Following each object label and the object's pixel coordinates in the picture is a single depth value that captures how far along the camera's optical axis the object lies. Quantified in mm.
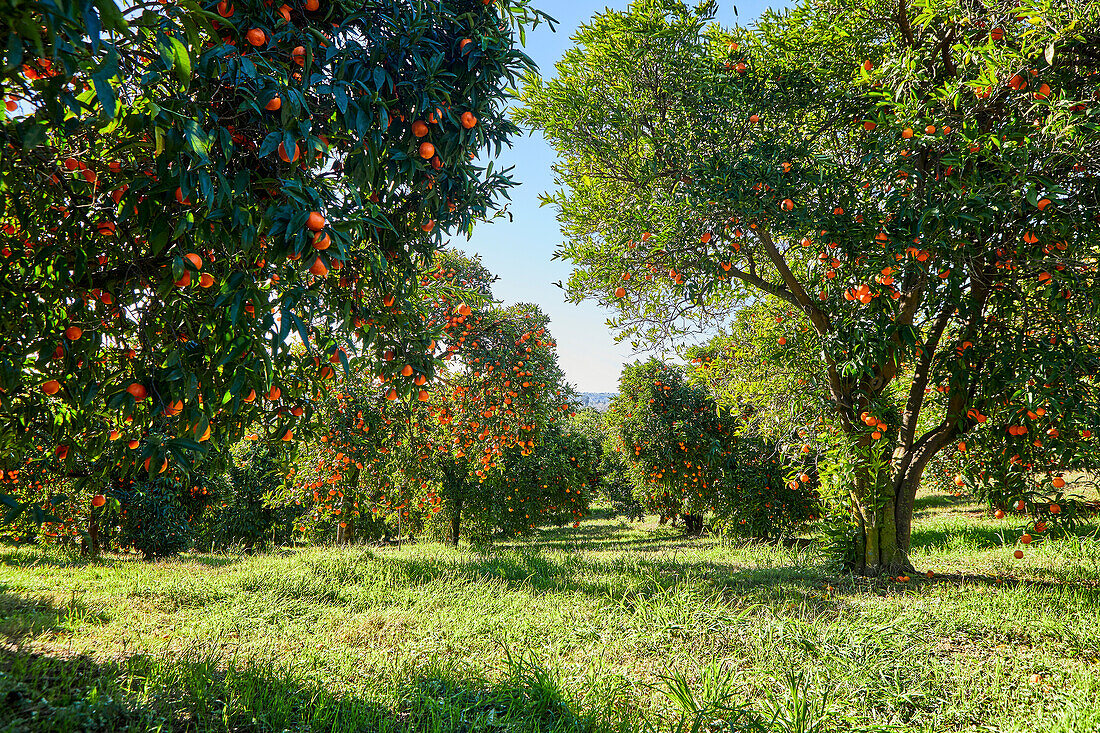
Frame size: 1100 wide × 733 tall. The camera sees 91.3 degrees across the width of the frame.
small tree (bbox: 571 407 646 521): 15277
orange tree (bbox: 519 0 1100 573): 4148
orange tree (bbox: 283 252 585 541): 7270
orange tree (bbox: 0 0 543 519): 2039
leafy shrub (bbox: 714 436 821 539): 11406
